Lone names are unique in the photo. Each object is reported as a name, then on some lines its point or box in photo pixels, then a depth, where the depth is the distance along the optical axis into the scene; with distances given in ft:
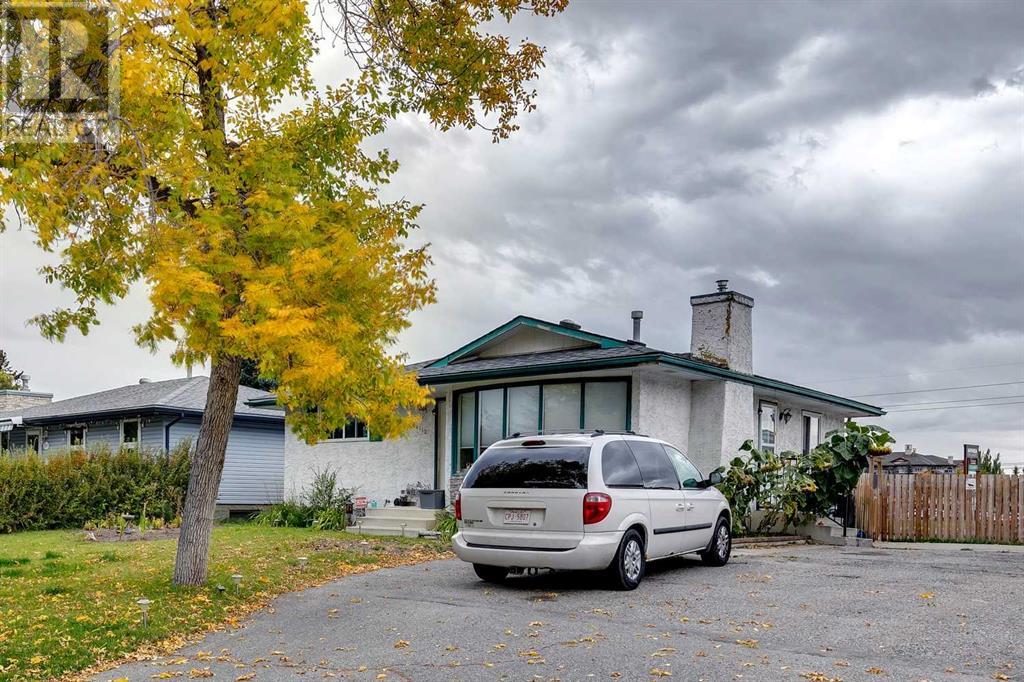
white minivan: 32.65
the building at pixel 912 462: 141.28
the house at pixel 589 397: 56.44
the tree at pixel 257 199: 29.43
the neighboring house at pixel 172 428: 89.86
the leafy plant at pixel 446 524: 55.73
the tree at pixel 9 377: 191.81
